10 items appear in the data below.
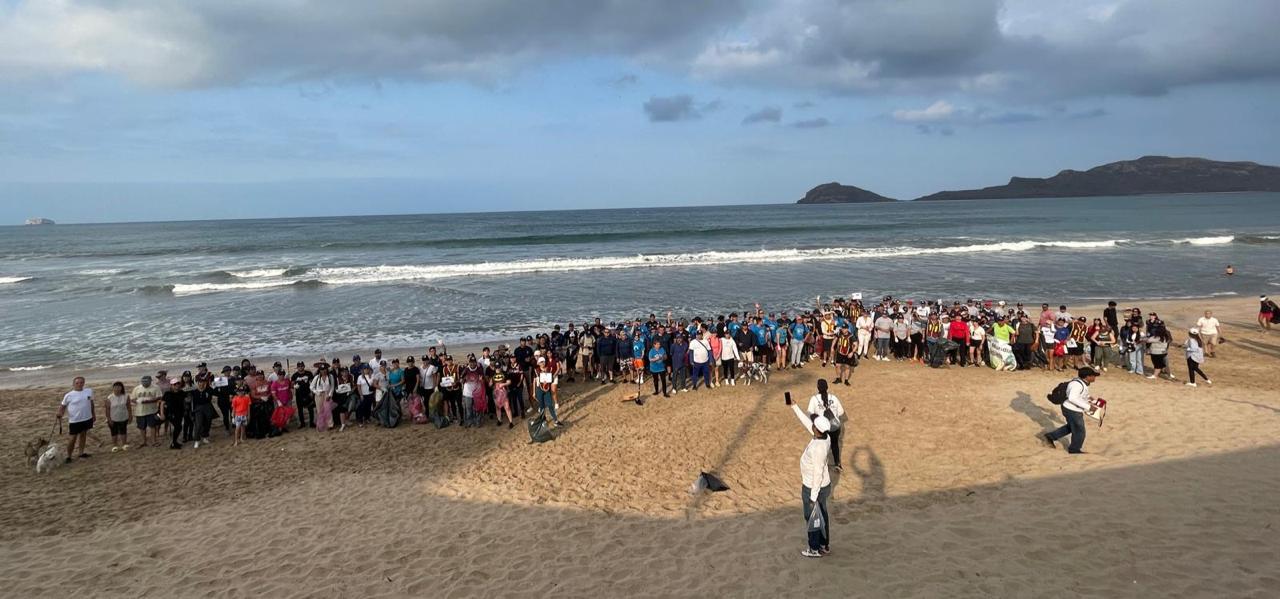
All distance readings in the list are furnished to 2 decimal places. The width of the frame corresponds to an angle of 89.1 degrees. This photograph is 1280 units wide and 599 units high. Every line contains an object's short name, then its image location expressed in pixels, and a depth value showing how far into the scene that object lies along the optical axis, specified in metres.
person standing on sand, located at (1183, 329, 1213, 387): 12.00
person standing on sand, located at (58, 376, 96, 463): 10.09
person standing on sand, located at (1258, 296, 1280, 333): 17.05
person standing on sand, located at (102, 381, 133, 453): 10.66
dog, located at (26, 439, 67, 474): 9.90
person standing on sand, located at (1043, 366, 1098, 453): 8.52
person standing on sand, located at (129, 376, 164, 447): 10.77
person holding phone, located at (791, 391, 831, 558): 6.09
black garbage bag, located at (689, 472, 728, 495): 8.16
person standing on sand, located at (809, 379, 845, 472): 6.70
